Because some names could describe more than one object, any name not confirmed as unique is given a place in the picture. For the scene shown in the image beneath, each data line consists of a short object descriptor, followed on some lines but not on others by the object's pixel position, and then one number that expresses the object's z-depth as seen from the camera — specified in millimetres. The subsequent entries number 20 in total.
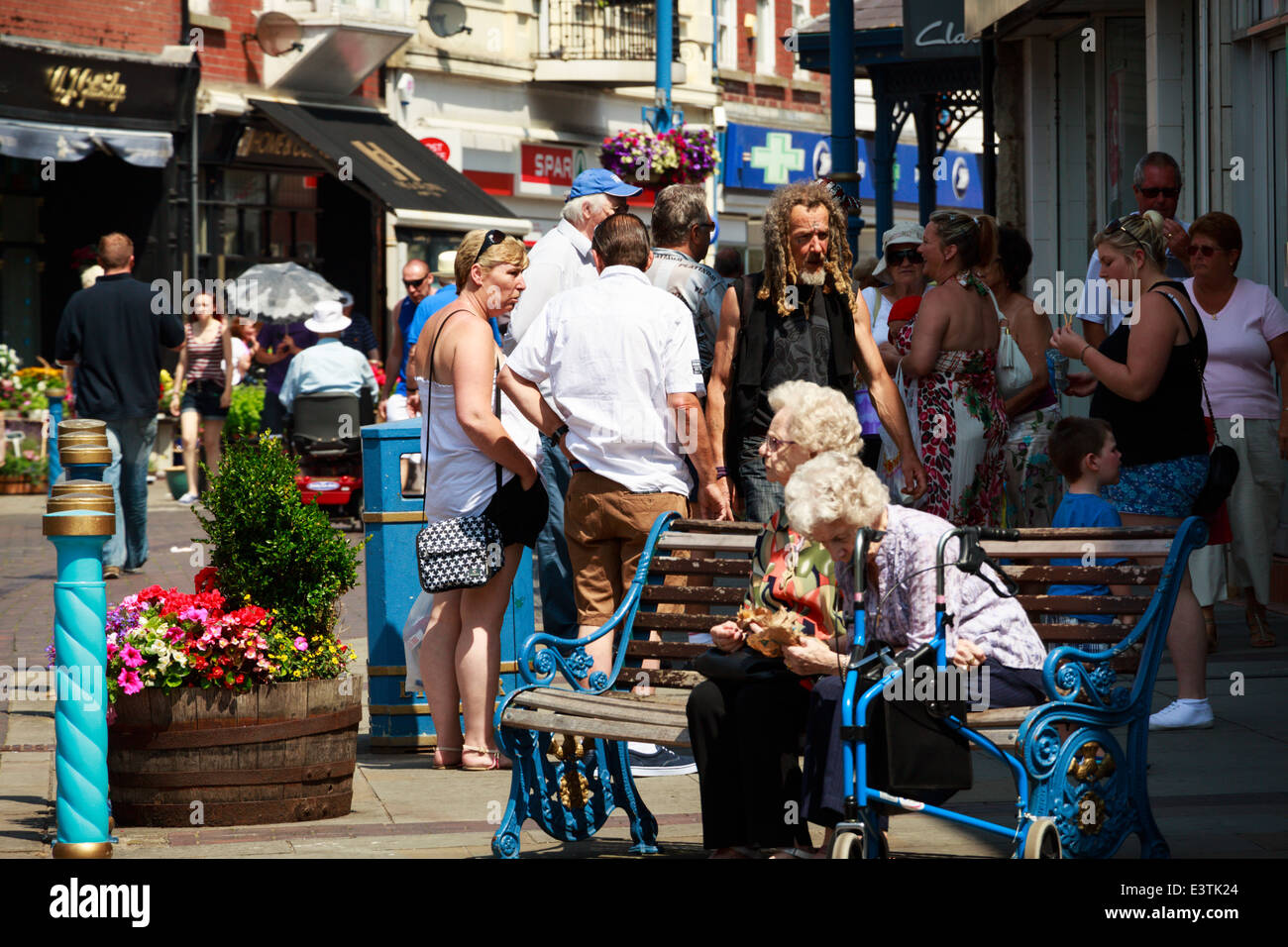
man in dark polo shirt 24703
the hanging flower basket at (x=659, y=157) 42937
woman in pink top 17250
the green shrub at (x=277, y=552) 12492
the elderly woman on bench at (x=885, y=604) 9562
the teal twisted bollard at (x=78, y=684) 10703
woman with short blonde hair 13391
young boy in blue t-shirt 13469
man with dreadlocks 13703
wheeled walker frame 8969
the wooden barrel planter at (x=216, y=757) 11766
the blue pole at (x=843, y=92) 29281
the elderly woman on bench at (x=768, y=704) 9906
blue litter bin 14648
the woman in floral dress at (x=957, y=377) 15625
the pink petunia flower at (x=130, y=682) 11602
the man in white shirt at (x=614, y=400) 13234
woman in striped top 33937
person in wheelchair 31203
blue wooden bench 9609
